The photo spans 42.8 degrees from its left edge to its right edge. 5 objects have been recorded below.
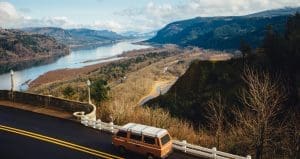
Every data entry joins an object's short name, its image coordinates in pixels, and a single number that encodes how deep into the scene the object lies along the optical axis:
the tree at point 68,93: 45.99
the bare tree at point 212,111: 46.48
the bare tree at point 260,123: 25.55
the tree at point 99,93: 45.71
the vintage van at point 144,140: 20.11
